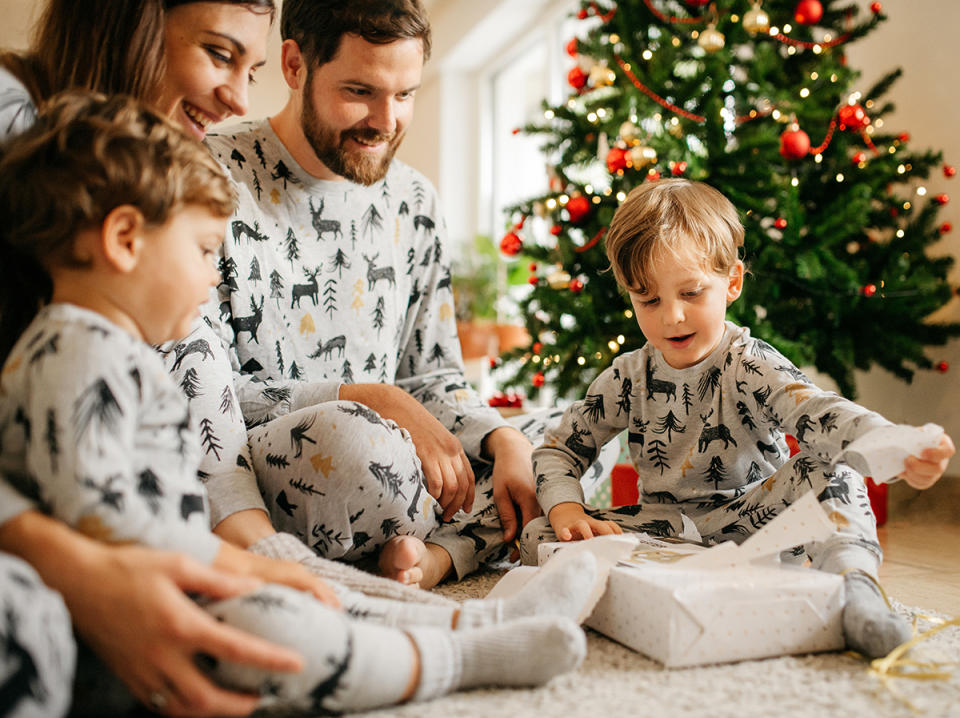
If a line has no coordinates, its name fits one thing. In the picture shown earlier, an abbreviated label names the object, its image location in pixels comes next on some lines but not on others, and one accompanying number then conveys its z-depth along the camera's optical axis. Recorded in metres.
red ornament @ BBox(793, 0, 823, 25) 2.07
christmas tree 2.00
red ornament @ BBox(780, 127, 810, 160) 1.94
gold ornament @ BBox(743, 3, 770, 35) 2.08
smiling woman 1.09
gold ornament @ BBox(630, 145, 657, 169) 2.04
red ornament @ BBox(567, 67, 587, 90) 2.37
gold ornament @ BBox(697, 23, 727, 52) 2.07
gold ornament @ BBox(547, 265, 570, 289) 2.36
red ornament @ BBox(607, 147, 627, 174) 2.08
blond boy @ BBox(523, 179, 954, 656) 1.24
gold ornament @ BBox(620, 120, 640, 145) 2.15
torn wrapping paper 0.94
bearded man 1.18
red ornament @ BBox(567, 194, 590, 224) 2.18
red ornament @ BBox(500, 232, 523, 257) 2.44
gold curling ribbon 0.87
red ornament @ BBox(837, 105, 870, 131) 2.01
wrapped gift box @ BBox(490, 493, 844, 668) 0.92
